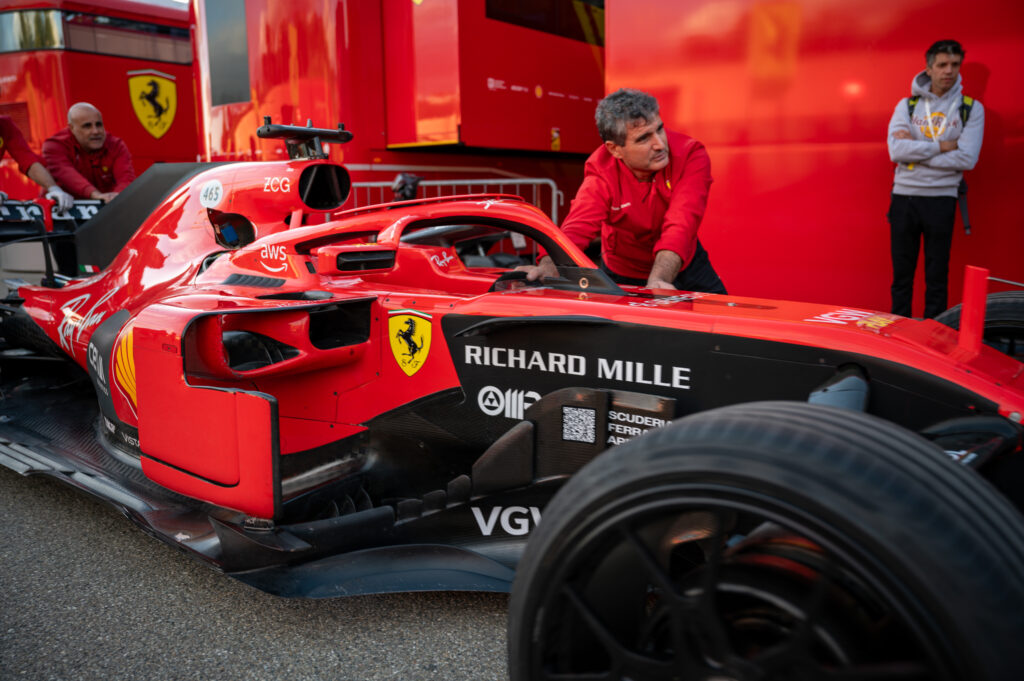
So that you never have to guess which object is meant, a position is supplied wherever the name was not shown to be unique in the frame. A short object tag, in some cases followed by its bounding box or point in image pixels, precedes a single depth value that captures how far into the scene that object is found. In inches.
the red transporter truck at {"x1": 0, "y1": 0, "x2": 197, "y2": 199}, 343.3
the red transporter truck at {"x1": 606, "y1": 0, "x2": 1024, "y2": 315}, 180.5
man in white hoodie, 172.9
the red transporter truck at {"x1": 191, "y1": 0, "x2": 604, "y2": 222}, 255.1
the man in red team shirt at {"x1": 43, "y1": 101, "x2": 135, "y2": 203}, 251.6
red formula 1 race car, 44.1
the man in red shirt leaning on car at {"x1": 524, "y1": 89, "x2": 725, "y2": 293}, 115.4
